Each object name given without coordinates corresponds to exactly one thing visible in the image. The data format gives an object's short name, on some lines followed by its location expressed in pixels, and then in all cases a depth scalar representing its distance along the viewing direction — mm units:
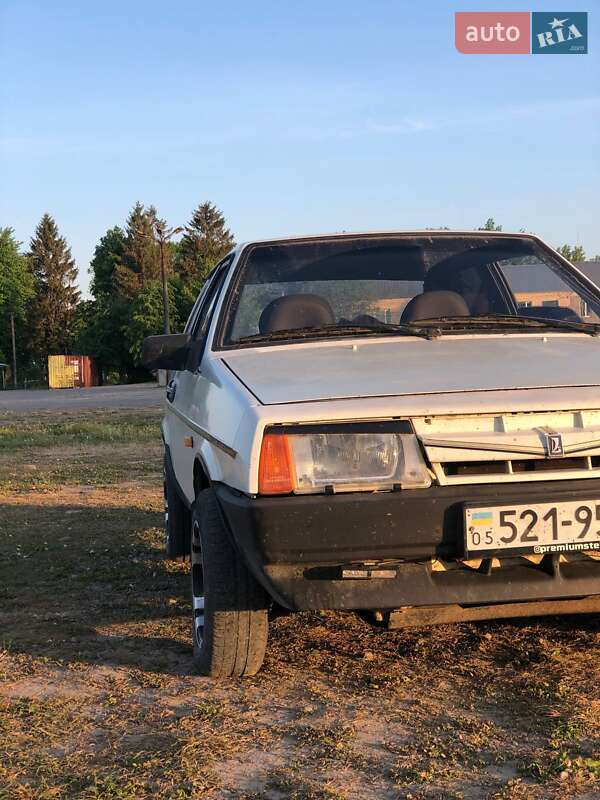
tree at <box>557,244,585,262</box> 122912
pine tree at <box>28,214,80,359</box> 90812
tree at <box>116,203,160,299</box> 85000
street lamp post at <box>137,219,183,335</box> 47281
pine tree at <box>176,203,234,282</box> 88688
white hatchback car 2957
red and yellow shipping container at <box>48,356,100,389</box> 70562
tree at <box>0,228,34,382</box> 83688
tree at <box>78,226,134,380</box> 77750
